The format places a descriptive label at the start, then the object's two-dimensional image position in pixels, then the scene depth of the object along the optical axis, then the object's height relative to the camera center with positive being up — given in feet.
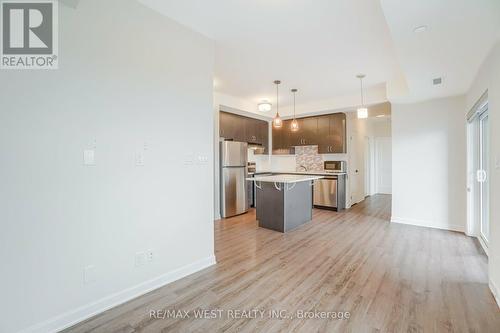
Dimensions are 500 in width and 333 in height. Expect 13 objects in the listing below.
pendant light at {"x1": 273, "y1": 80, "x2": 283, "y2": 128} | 13.73 +2.62
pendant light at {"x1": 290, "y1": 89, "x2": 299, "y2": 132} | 14.70 +2.48
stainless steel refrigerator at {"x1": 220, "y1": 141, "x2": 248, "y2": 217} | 17.04 -0.80
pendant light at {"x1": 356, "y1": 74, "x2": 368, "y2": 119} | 13.51 +3.04
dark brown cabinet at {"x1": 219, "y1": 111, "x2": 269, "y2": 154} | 17.97 +3.11
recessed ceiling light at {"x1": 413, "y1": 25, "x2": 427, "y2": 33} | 6.59 +3.81
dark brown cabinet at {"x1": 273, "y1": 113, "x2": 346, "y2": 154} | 19.51 +2.80
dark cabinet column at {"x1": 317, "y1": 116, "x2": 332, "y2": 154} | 20.06 +2.60
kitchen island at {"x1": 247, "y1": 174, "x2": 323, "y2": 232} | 13.46 -2.18
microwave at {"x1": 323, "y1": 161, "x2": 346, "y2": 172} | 20.01 -0.03
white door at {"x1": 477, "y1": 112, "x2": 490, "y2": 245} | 11.15 -0.54
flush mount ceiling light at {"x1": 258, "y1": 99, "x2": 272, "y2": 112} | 15.98 +4.08
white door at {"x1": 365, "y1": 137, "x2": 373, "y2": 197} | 26.00 -0.31
